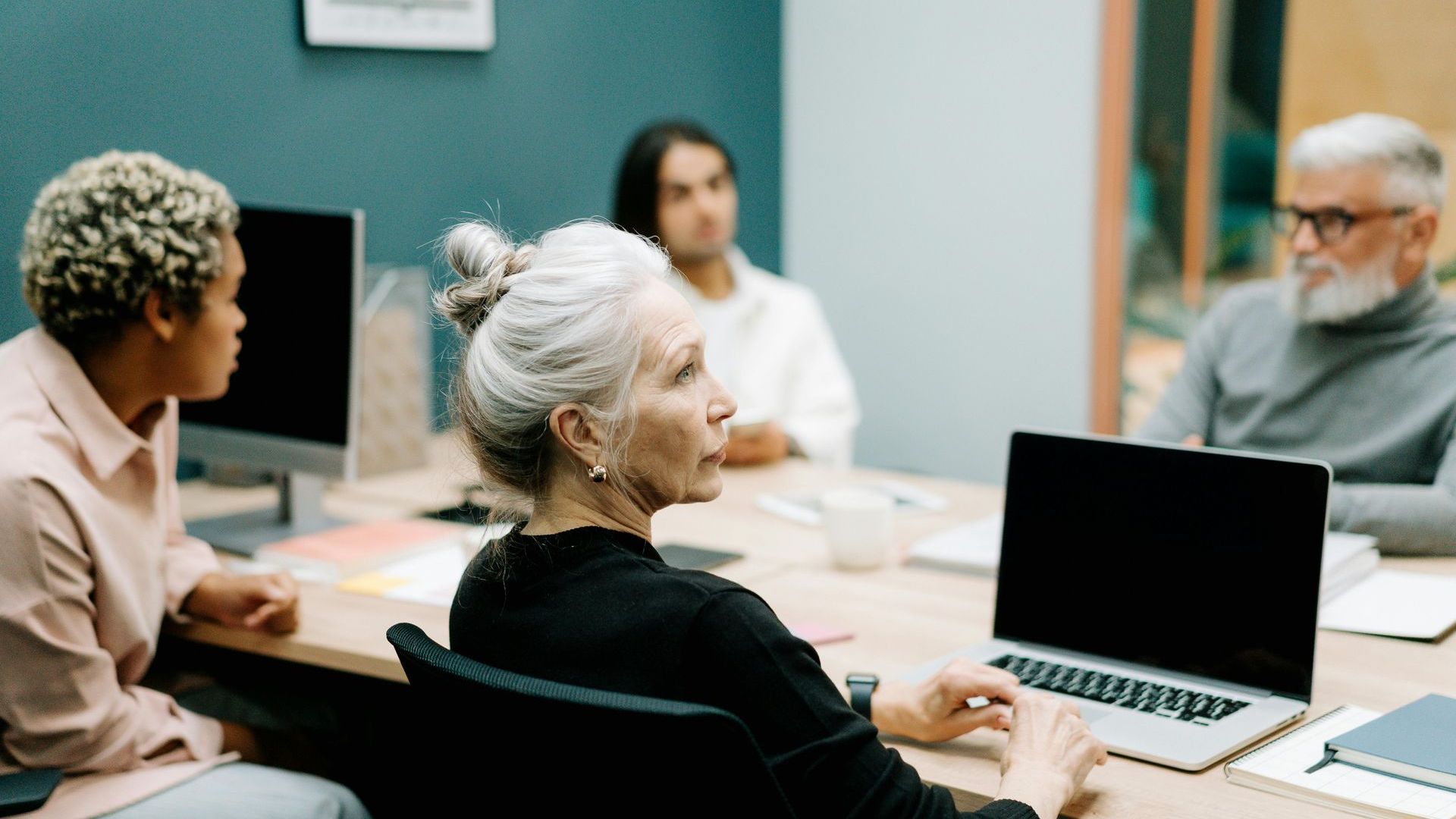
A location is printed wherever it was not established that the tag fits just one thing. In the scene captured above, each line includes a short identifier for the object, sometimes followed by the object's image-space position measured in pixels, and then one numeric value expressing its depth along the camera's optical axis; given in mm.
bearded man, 2381
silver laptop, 1514
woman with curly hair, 1625
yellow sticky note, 2054
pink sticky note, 1802
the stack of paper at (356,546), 2133
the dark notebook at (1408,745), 1313
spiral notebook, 1269
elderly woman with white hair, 1173
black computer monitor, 2182
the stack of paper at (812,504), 2447
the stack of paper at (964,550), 2092
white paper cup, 2113
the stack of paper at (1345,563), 1912
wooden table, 1364
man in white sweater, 3289
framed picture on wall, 2814
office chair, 1027
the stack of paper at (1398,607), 1793
